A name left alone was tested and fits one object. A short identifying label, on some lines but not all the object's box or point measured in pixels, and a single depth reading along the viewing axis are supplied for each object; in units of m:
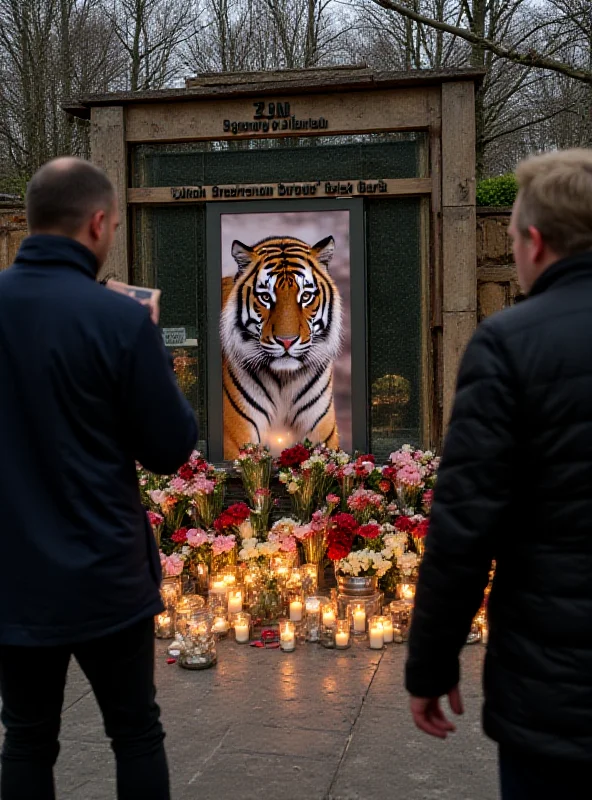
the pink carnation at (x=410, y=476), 6.09
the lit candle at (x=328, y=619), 5.00
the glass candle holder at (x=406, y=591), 5.36
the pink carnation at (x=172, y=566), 5.59
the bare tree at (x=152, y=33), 21.55
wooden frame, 7.43
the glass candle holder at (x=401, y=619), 5.05
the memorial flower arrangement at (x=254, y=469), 6.80
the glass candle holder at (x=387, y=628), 5.01
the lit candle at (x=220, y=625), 5.12
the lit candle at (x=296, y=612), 5.17
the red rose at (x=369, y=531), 5.52
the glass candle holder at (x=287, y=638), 4.89
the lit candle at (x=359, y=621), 5.17
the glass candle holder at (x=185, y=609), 4.79
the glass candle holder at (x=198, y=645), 4.65
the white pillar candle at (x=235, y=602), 5.38
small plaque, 8.02
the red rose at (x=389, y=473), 6.27
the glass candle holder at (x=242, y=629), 5.08
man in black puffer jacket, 1.71
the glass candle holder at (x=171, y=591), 5.42
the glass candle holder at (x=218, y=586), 5.42
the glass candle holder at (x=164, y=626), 5.26
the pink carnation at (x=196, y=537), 5.71
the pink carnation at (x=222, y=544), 5.69
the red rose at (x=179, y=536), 5.86
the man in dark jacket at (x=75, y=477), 2.19
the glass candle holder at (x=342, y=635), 4.91
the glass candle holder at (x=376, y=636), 4.92
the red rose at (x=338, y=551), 5.45
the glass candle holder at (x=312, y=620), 5.08
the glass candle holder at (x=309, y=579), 5.49
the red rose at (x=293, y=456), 6.45
